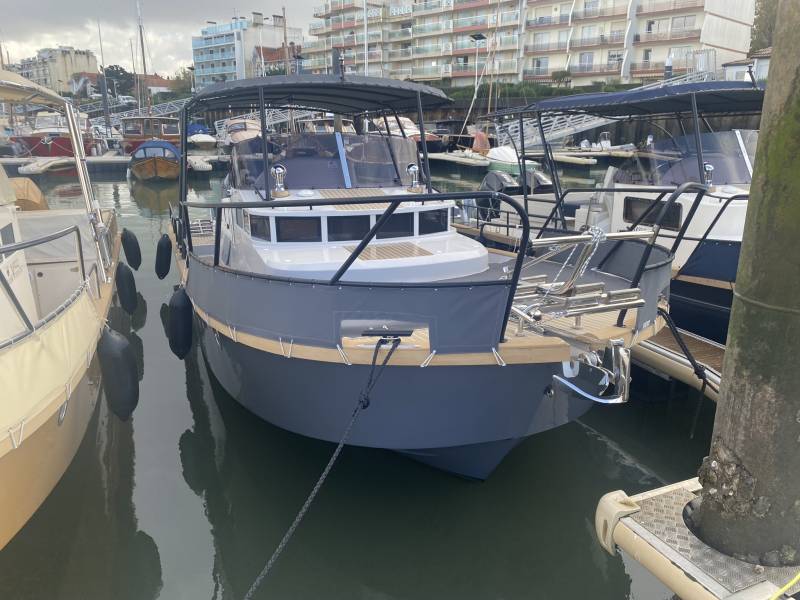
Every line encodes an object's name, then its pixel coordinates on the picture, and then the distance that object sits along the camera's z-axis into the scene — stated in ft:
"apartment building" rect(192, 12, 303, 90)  279.28
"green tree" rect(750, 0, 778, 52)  164.25
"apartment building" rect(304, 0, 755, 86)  147.54
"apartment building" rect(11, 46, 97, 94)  359.46
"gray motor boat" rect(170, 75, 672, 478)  13.99
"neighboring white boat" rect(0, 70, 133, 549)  12.93
